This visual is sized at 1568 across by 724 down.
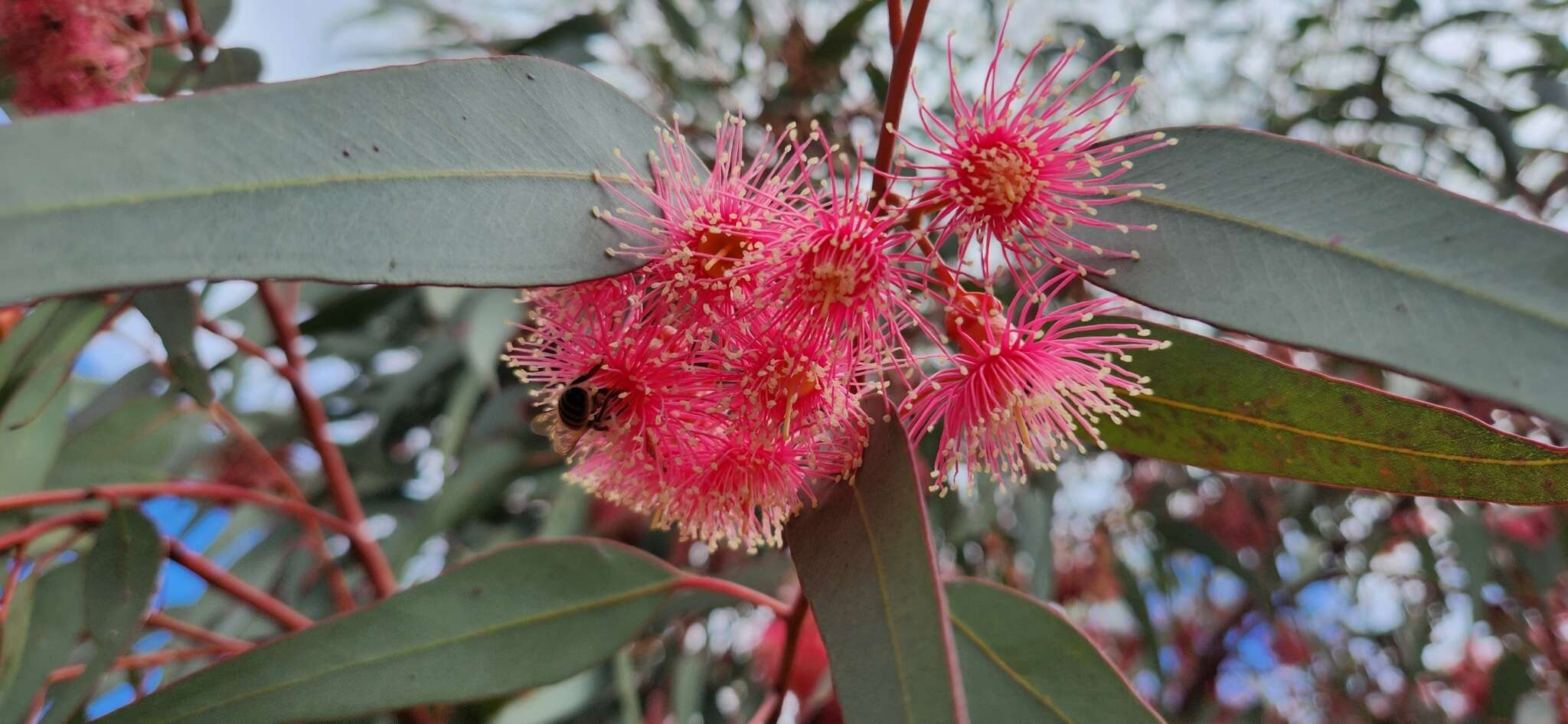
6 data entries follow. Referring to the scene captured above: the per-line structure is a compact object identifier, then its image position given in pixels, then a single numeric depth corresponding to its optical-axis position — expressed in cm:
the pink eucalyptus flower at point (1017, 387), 13
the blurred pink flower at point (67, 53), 17
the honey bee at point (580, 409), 13
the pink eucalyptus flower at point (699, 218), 12
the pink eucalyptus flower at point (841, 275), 12
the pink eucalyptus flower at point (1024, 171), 12
